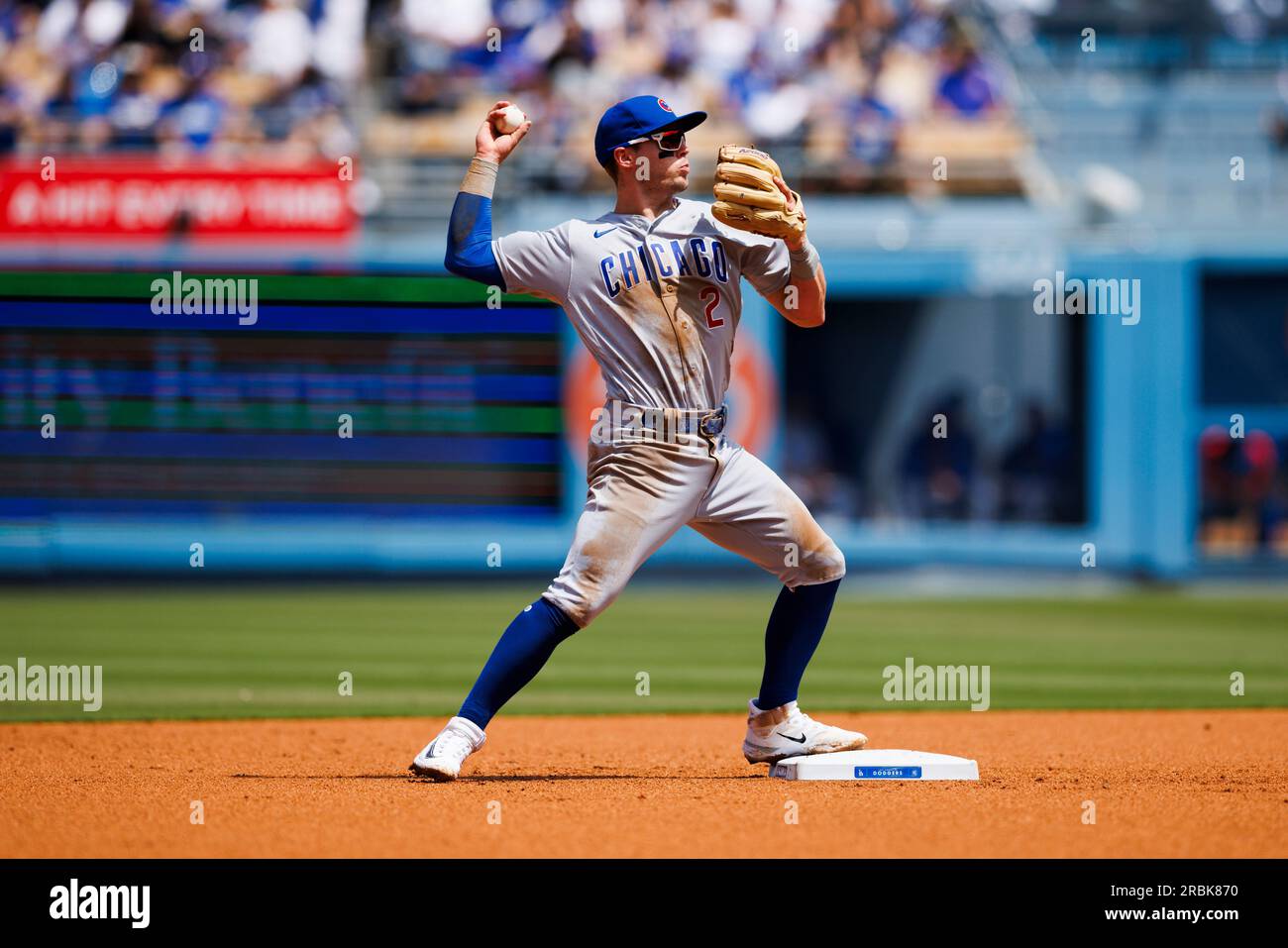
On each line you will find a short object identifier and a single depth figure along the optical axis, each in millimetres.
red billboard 31031
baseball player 10547
